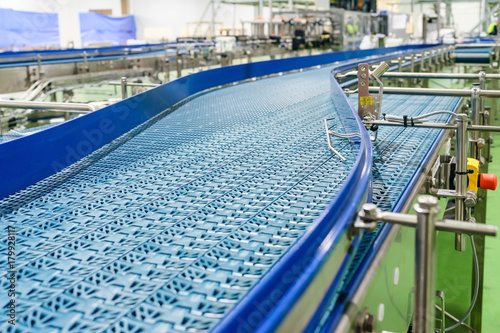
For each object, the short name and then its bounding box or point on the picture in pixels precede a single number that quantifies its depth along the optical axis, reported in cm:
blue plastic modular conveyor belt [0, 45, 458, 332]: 83
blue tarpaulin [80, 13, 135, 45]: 1458
